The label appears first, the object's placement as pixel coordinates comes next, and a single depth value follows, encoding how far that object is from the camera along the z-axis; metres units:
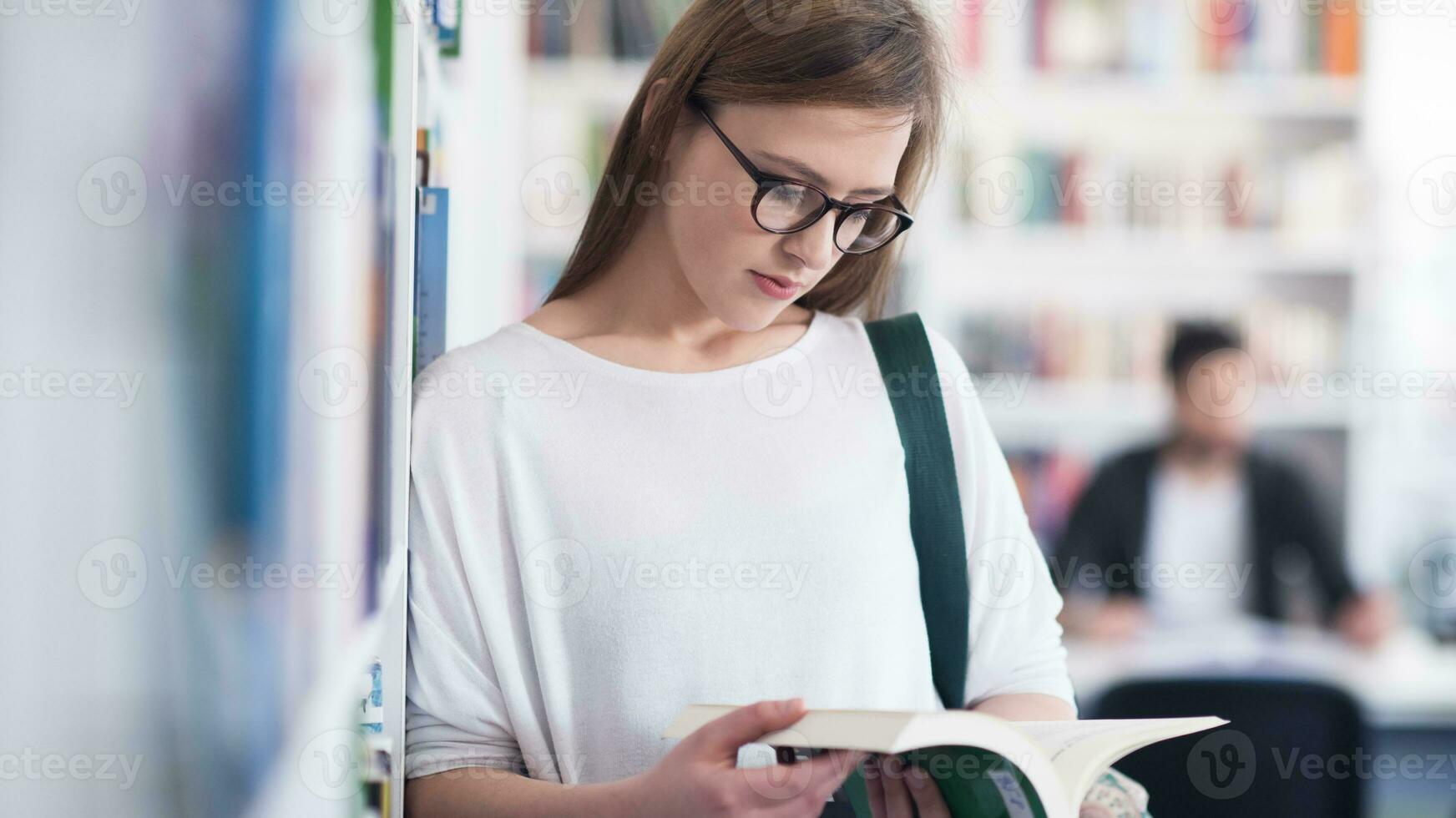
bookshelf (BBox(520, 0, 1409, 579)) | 3.32
